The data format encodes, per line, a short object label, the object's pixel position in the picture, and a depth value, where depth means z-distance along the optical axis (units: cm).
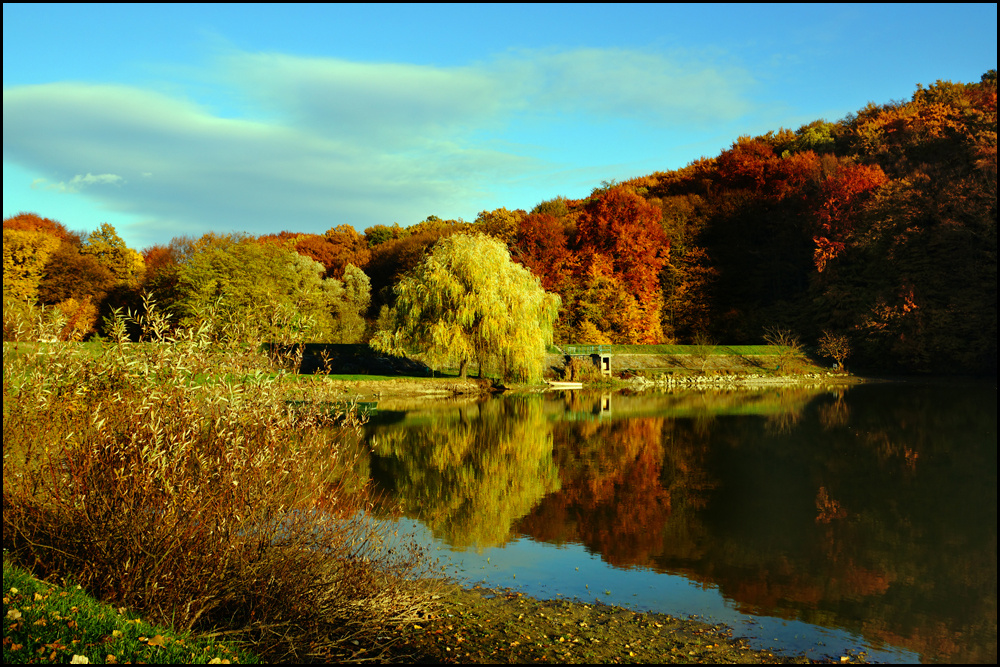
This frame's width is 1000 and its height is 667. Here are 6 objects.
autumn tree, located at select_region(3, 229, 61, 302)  5341
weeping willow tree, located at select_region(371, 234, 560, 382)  3362
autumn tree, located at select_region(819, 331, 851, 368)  4547
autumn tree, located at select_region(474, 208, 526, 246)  5472
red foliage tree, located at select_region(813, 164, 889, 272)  4747
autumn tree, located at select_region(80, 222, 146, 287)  5881
